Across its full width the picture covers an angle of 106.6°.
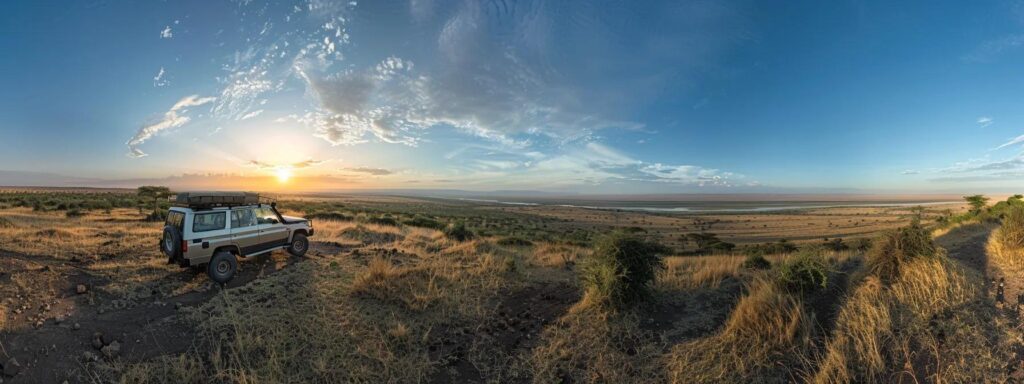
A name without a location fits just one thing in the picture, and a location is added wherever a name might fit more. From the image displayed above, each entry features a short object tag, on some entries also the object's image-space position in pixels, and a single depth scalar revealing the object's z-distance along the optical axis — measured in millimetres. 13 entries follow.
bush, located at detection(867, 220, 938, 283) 7219
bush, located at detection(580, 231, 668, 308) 7523
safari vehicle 9844
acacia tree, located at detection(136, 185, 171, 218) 33125
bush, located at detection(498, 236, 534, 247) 20978
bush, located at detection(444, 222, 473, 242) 20767
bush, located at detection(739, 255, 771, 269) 11383
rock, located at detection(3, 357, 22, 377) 5303
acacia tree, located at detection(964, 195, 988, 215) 25581
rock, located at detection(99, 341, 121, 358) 5947
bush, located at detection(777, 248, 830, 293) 7211
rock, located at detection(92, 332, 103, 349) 6070
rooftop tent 10188
